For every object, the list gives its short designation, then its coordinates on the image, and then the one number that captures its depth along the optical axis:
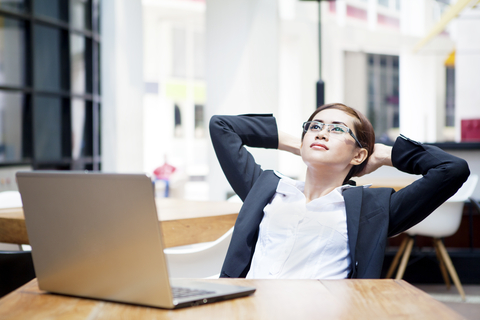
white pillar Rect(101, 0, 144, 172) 5.16
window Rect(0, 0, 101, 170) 4.64
